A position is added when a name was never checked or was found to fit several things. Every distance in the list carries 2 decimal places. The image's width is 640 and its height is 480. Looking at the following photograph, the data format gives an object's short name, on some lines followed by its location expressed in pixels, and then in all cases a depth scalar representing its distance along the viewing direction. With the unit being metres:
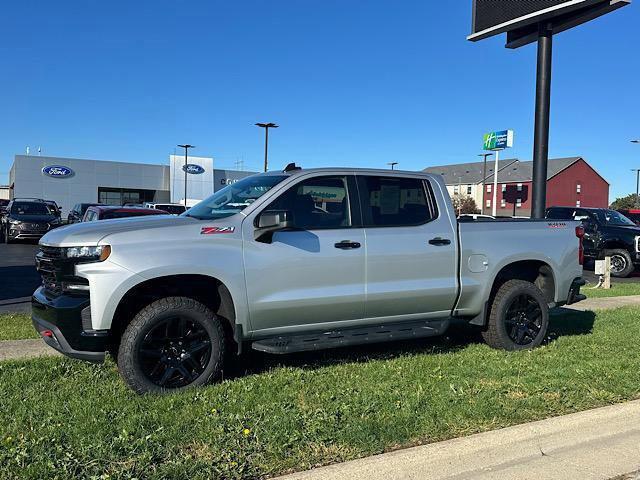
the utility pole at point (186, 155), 50.05
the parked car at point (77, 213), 20.40
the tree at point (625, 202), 90.84
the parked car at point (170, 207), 24.02
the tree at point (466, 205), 73.75
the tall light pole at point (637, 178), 66.88
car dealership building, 50.56
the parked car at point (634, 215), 23.47
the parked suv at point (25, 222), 19.64
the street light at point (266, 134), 36.50
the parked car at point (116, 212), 12.02
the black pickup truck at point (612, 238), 16.50
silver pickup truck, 4.48
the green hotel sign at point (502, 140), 49.72
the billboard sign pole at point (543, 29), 10.75
